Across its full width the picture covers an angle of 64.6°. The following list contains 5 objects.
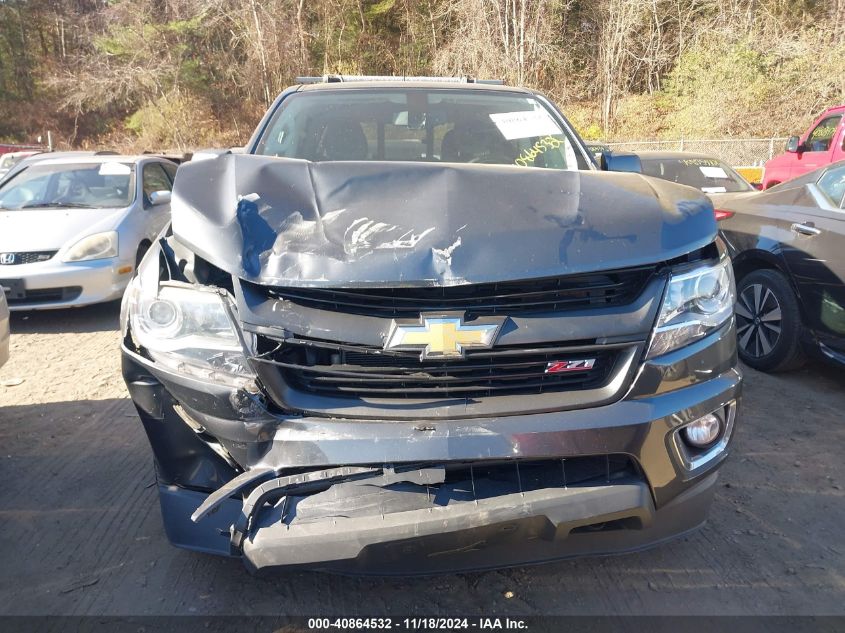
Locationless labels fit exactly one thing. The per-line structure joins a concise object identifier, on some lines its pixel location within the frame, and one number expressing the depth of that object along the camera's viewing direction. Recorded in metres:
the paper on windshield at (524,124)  3.67
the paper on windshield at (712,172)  8.03
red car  9.95
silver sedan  6.10
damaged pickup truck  2.02
